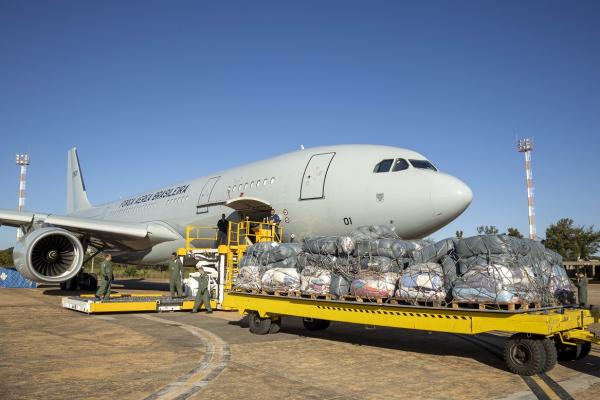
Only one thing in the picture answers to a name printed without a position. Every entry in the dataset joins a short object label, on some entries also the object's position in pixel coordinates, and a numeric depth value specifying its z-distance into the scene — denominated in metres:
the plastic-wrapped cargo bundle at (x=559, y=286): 7.26
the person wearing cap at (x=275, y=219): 13.27
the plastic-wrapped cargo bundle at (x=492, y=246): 6.85
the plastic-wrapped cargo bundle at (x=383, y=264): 7.93
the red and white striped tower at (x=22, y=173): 50.05
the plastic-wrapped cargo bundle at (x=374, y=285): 7.68
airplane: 10.77
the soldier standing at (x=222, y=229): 15.05
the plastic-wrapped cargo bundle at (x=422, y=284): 7.10
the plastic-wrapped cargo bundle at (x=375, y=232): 9.07
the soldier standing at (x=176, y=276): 14.26
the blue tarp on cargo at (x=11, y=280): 26.33
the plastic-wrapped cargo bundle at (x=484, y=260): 6.70
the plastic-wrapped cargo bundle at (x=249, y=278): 9.68
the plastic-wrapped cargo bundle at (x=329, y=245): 8.48
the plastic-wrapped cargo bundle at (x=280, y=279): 9.02
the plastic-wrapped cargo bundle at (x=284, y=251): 9.56
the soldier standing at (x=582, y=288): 9.33
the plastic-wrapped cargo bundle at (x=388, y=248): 8.04
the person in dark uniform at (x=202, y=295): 12.98
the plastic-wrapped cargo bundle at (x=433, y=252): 7.65
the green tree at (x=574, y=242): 58.47
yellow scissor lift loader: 12.43
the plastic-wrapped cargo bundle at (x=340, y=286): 8.27
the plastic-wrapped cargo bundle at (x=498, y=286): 6.47
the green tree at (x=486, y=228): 62.36
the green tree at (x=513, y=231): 59.10
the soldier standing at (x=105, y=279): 13.11
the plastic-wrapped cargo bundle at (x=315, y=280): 8.55
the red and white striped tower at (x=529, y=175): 45.81
